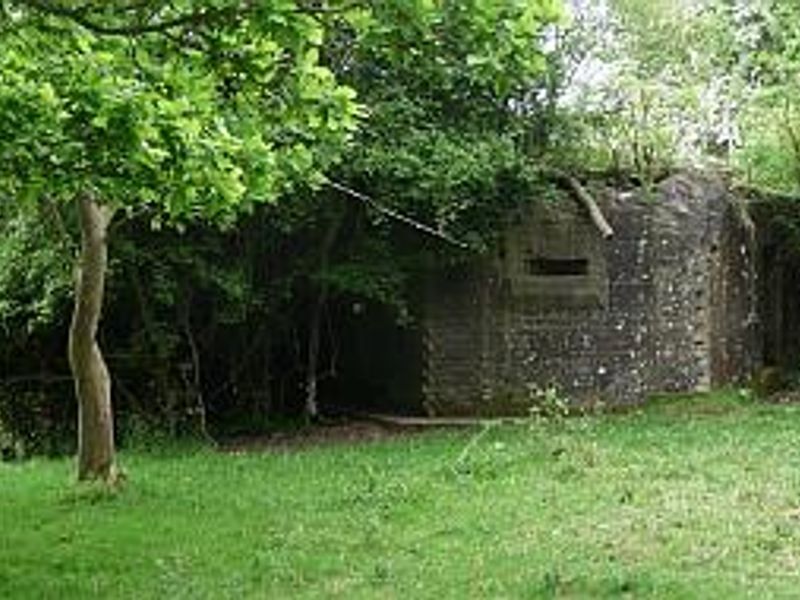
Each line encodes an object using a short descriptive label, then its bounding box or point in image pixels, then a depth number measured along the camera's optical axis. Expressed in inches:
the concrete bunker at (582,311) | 798.5
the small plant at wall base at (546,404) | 657.0
